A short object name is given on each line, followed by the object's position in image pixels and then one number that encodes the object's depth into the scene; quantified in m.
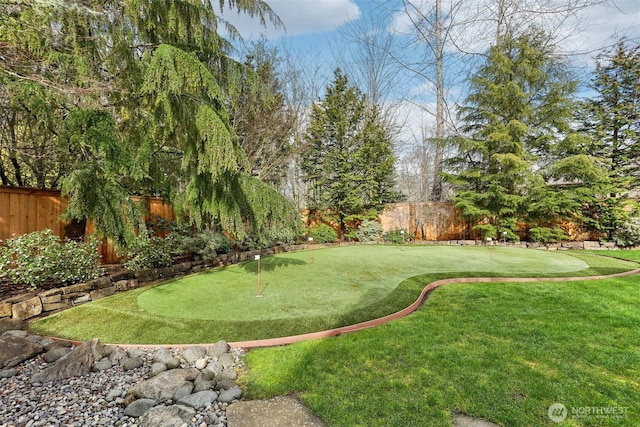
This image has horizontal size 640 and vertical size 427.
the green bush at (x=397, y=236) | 11.75
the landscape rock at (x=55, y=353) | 2.82
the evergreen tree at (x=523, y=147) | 10.48
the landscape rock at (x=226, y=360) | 2.57
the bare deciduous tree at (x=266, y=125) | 10.44
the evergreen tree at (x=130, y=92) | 3.34
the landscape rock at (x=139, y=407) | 2.02
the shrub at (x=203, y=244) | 6.34
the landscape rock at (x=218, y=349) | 2.73
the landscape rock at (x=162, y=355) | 2.60
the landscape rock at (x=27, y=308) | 3.49
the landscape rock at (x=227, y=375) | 2.40
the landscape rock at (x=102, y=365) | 2.62
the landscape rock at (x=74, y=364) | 2.50
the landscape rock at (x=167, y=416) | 1.84
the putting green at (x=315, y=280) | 3.73
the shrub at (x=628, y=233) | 9.52
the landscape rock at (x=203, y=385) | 2.25
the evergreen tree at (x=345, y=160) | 12.80
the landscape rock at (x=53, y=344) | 2.97
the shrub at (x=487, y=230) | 11.02
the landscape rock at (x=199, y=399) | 2.06
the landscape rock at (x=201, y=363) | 2.58
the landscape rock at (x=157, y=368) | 2.48
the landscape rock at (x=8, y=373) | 2.56
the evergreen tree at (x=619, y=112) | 10.78
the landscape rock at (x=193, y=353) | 2.67
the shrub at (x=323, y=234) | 11.59
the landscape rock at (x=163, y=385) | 2.18
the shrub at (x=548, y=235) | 10.52
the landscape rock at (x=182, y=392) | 2.16
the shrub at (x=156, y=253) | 5.22
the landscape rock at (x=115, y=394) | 2.22
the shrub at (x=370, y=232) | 12.13
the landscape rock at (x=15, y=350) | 2.74
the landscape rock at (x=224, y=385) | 2.28
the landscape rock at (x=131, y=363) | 2.62
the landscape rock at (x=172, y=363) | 2.56
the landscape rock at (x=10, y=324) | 3.29
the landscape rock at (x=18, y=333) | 3.11
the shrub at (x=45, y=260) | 3.88
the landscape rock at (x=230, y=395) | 2.12
